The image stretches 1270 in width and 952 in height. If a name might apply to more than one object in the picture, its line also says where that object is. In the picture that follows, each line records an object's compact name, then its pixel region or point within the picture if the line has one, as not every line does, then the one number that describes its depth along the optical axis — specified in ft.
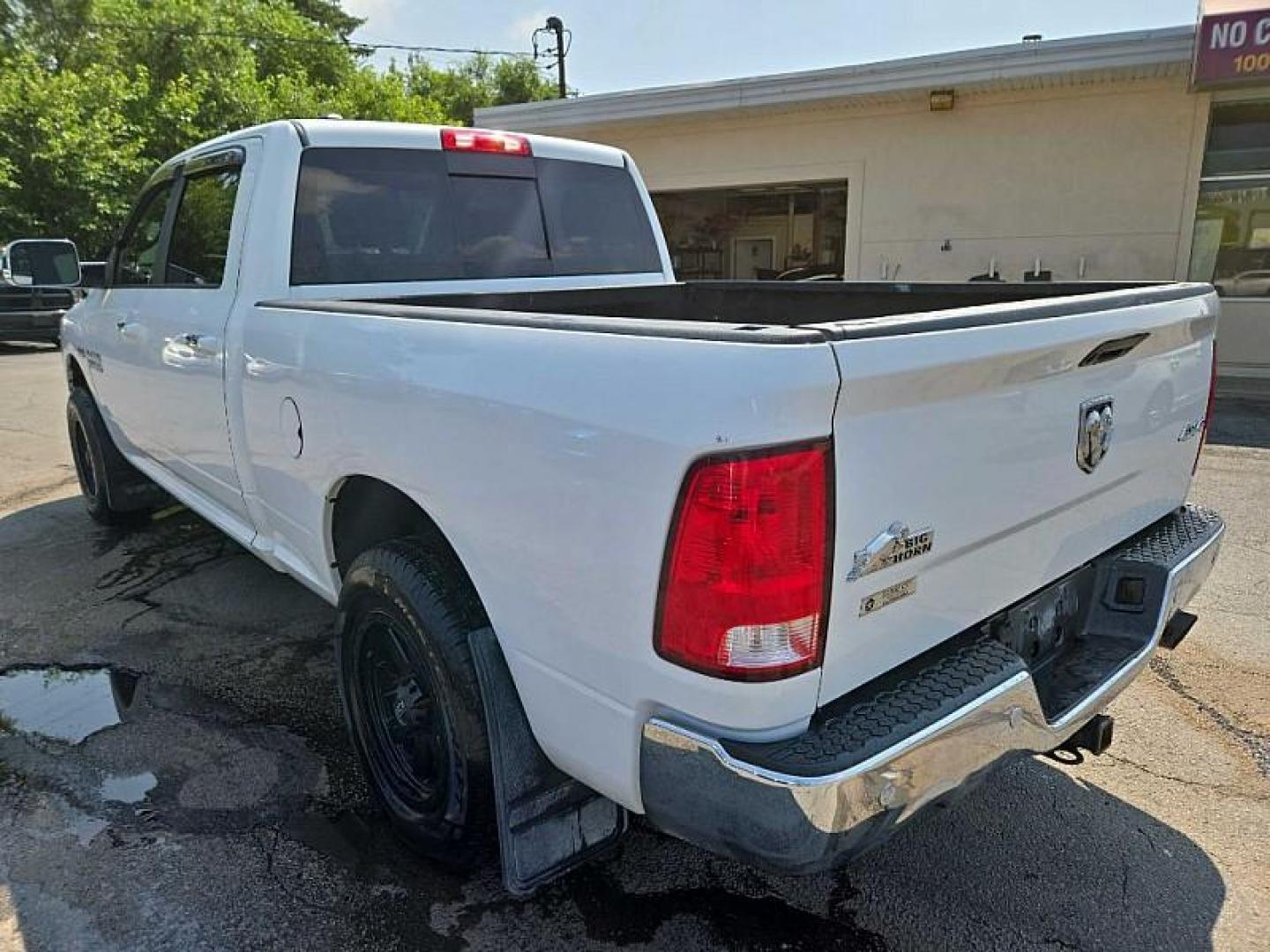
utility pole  110.78
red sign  29.71
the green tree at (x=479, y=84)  148.36
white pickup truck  5.30
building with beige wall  34.30
